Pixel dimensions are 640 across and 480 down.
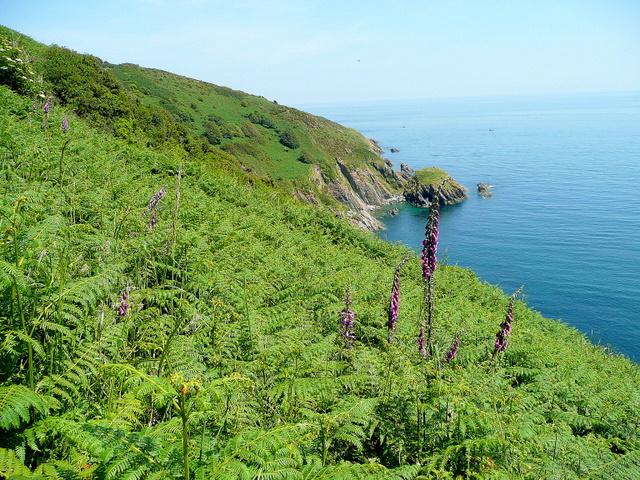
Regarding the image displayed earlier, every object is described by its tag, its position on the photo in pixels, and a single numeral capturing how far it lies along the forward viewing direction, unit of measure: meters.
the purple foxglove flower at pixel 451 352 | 6.44
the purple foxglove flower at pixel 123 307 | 3.78
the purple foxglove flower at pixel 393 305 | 5.67
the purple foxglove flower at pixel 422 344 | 5.80
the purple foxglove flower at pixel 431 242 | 5.99
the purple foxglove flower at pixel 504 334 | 6.27
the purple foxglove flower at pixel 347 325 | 6.18
